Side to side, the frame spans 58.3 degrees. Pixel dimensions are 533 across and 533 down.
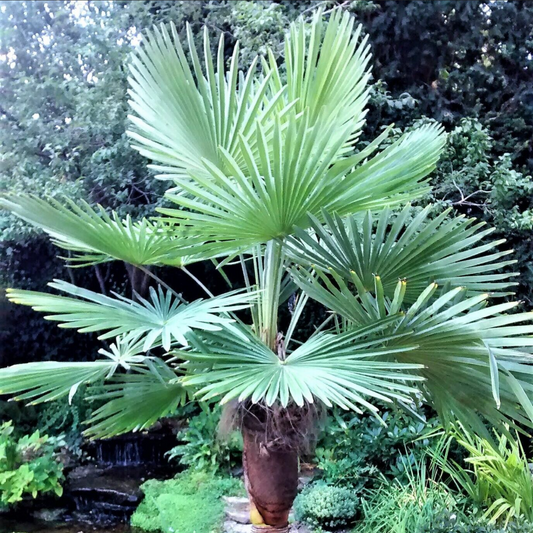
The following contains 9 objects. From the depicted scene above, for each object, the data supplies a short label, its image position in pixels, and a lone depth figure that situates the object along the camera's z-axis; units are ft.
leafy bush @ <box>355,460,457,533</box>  7.96
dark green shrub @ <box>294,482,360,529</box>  9.28
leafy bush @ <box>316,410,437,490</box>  9.98
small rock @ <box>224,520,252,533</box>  9.51
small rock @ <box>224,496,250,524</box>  9.87
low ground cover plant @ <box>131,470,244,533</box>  10.12
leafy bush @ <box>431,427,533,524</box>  7.77
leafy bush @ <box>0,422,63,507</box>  11.04
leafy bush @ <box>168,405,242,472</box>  11.88
